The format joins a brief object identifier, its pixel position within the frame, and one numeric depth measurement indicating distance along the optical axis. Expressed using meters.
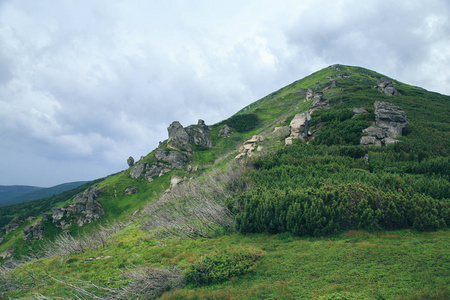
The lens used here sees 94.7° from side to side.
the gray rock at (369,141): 29.67
